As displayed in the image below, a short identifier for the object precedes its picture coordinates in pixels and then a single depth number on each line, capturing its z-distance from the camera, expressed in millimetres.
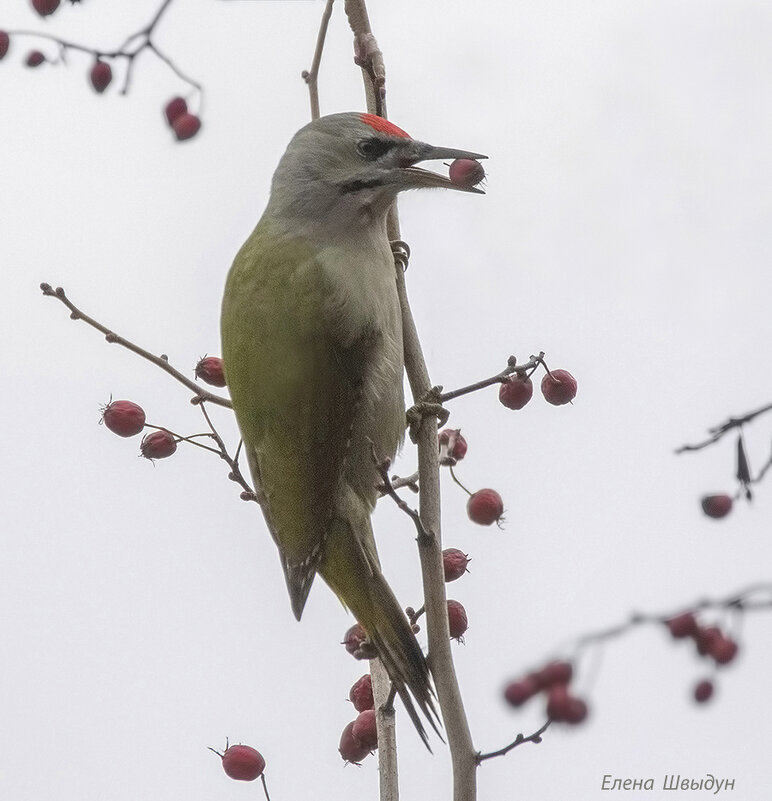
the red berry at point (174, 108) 7109
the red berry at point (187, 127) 6994
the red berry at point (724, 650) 3762
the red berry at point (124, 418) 6684
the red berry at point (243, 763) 6187
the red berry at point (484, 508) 5680
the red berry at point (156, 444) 6641
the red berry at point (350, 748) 6039
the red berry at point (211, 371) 7215
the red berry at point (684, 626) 3799
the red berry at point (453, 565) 6113
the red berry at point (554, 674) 3646
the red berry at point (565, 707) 3578
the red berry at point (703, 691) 3697
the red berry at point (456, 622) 5902
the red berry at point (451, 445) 5776
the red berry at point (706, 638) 3803
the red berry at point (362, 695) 6328
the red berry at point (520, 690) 3582
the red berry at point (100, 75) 6766
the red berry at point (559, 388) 6449
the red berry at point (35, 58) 6980
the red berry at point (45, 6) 6699
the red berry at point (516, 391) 6199
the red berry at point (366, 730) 5988
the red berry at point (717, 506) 4258
